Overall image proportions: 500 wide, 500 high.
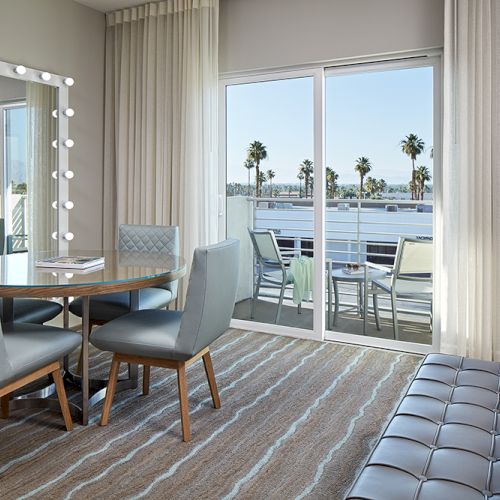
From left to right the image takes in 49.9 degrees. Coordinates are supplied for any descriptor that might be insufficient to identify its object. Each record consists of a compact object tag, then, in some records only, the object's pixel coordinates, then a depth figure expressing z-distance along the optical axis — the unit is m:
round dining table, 2.35
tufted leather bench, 1.37
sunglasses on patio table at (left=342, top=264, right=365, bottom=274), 4.19
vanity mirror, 4.01
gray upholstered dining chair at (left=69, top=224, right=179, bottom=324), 3.22
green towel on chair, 4.34
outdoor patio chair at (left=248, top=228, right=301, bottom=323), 4.45
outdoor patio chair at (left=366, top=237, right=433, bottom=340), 3.94
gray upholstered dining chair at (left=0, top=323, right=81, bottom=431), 2.15
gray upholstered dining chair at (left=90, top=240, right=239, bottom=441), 2.43
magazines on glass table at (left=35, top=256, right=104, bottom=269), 2.76
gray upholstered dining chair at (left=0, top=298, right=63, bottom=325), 3.04
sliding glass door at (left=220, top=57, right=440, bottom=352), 3.91
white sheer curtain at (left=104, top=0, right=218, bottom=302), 4.44
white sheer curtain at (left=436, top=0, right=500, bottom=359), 3.41
